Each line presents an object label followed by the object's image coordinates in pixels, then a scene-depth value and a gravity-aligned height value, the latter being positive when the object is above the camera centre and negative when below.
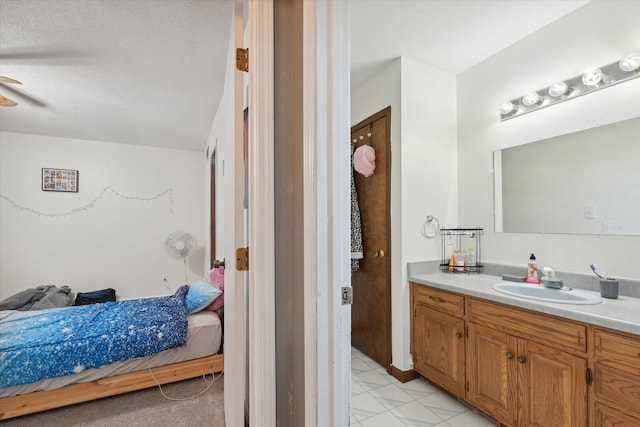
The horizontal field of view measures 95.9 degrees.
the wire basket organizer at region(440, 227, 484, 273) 2.27 -0.25
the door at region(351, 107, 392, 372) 2.40 -0.31
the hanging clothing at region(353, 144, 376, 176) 2.52 +0.50
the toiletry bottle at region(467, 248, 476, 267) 2.28 -0.32
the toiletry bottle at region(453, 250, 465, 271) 2.27 -0.35
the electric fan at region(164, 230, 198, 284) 4.02 -0.37
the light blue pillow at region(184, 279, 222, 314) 2.44 -0.68
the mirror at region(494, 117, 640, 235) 1.59 +0.21
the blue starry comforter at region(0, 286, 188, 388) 1.84 -0.82
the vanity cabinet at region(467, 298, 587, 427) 1.31 -0.78
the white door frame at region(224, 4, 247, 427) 1.08 -0.09
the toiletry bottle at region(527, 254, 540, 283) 1.86 -0.36
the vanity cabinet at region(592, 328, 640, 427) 1.13 -0.67
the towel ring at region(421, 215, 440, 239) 2.34 -0.08
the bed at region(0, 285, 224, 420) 1.84 -1.01
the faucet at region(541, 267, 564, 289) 1.71 -0.38
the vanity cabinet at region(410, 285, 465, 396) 1.86 -0.84
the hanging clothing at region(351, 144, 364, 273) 2.63 -0.16
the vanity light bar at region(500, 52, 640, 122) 1.55 +0.79
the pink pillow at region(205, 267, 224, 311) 2.57 -0.62
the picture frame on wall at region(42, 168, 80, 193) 4.10 +0.57
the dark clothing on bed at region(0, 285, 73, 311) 3.40 -0.98
